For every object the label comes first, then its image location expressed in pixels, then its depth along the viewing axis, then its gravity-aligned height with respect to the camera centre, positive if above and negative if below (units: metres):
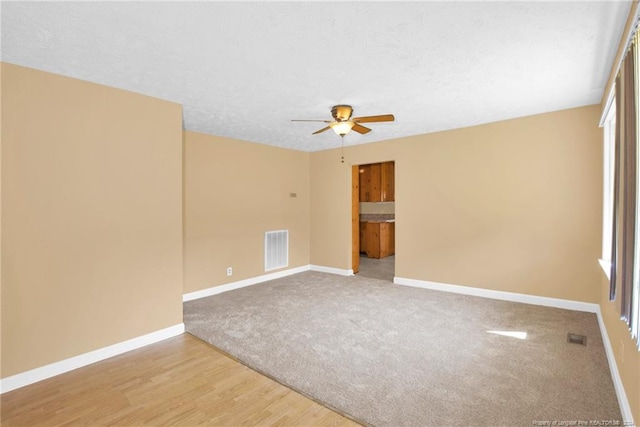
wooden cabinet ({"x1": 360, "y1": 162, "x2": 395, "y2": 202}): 7.59 +0.60
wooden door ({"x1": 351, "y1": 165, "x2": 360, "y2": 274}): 5.68 -0.21
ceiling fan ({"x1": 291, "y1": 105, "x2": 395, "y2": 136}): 3.04 +0.87
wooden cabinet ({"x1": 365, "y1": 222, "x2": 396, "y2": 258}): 7.57 -0.83
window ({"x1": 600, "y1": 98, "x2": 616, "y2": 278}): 3.08 +0.19
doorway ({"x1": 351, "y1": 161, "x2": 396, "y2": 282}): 7.57 -0.22
